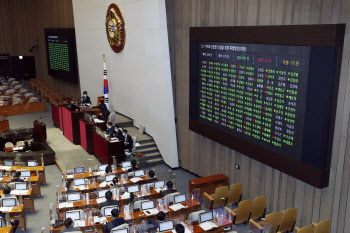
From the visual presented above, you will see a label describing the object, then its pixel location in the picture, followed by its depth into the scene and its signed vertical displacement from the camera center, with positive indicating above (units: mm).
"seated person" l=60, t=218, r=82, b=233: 7508 -3945
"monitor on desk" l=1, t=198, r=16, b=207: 9086 -4128
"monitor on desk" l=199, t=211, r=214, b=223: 8223 -4107
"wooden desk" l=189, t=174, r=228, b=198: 10641 -4383
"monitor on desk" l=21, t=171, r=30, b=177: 11133 -4222
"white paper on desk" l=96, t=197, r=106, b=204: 9430 -4275
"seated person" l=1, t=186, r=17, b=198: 9320 -4002
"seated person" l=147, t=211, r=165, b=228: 7945 -4068
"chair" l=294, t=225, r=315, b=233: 7371 -3960
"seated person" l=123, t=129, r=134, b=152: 13211 -3901
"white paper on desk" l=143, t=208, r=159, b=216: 8820 -4284
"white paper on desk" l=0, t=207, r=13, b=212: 8945 -4250
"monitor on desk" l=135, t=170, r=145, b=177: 11135 -4244
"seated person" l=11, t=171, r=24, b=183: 10492 -4157
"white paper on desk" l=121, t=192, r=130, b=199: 9727 -4314
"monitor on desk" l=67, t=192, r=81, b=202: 9461 -4186
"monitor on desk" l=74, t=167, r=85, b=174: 11438 -4246
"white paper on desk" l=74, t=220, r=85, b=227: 8182 -4225
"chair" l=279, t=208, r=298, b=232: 8344 -4258
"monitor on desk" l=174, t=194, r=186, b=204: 9275 -4161
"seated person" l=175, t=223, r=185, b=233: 7370 -3897
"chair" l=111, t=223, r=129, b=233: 7422 -3898
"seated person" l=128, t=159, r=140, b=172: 11477 -4184
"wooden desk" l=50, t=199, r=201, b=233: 8211 -4281
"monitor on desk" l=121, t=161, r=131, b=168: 11828 -4212
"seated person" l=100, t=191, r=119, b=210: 8742 -4008
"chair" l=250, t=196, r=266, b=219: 9164 -4376
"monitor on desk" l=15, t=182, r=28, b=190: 10094 -4158
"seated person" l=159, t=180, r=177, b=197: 9711 -4186
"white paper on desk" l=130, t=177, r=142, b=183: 10854 -4333
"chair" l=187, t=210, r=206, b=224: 8219 -4086
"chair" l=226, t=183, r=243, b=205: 10117 -4447
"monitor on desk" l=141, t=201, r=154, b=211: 8953 -4174
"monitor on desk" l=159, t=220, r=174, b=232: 7816 -4084
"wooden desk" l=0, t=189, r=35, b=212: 9969 -4505
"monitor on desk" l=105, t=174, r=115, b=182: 10727 -4205
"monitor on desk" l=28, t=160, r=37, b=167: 11977 -4215
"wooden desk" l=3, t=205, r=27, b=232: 8898 -4385
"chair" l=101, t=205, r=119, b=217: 8525 -4049
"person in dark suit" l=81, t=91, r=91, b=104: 17516 -3256
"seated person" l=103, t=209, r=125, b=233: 7648 -3947
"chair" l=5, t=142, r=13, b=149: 13703 -4155
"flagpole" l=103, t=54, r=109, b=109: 16953 -2489
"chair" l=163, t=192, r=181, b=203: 9235 -4105
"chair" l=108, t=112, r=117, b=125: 14945 -3462
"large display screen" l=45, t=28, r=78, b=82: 20322 -1352
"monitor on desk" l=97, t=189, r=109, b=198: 9625 -4170
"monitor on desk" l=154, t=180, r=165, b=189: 10266 -4212
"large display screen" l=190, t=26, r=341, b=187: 7387 -1585
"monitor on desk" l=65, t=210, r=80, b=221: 8327 -4083
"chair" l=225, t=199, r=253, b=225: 8969 -4402
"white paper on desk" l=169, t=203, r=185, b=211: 9023 -4271
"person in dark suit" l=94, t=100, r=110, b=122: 15664 -3347
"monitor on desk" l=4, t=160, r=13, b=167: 12042 -4225
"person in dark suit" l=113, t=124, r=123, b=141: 13031 -3635
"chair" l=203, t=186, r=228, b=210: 9902 -4470
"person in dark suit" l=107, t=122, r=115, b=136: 13219 -3553
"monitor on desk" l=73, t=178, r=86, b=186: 10391 -4183
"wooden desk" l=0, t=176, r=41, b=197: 10891 -4398
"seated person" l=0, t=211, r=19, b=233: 8281 -4274
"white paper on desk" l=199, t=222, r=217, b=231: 8030 -4224
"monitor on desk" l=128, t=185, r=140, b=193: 9953 -4201
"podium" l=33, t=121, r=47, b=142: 15180 -4096
